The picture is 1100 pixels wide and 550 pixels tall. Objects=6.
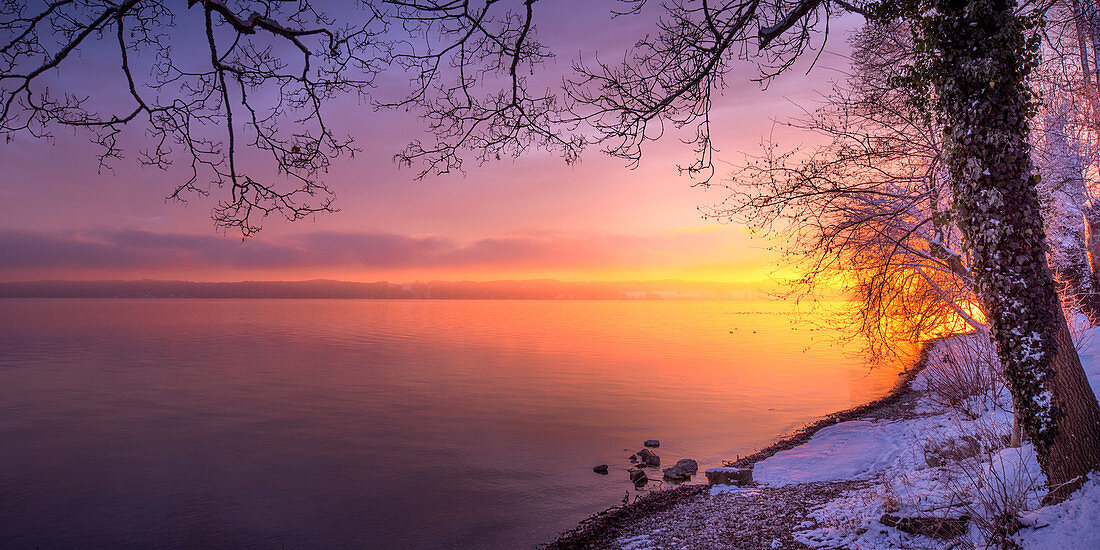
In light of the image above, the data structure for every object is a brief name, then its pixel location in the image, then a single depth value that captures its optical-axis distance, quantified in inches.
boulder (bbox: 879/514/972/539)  218.9
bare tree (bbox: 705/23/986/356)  403.2
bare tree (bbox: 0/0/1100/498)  203.2
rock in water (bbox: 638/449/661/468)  649.0
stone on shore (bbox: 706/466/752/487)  483.7
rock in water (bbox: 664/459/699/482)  569.9
